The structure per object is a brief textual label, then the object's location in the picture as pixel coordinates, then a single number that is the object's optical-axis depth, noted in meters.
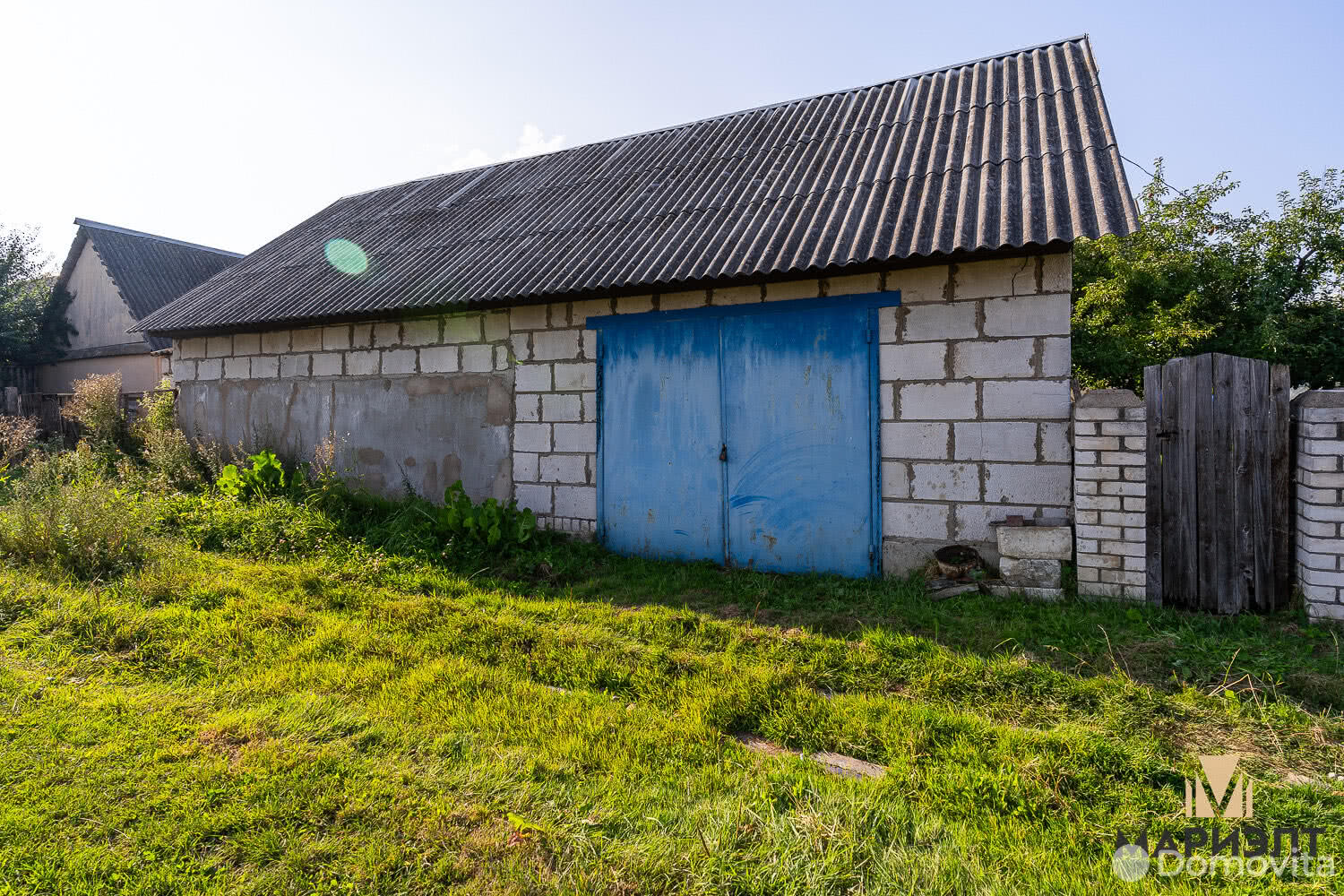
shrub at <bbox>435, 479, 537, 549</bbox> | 6.23
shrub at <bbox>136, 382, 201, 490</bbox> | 8.53
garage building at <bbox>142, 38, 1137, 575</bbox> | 5.18
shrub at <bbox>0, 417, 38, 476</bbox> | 8.02
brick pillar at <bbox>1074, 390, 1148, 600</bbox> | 4.62
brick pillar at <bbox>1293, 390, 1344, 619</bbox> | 4.09
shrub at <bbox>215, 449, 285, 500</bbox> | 7.71
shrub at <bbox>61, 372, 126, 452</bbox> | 10.34
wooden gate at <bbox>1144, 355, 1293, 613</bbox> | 4.42
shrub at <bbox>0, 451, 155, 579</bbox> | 5.39
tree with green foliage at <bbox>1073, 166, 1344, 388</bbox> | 14.08
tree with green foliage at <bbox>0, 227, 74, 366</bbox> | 20.20
